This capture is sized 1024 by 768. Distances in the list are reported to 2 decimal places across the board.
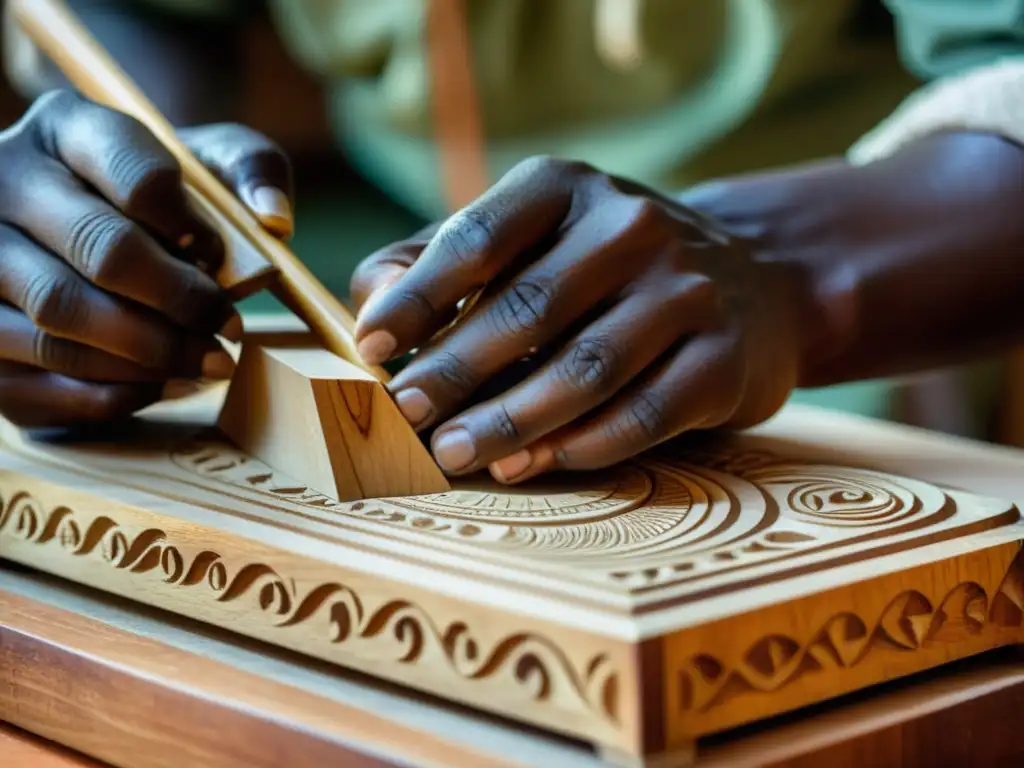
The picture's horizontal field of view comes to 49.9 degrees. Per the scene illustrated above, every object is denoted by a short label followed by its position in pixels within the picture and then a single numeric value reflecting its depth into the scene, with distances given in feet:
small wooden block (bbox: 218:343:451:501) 1.83
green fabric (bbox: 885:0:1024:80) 3.25
